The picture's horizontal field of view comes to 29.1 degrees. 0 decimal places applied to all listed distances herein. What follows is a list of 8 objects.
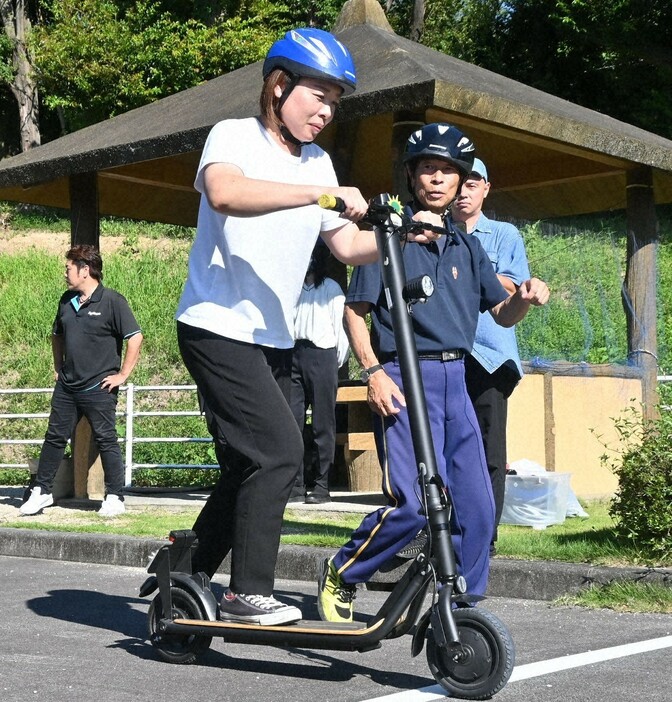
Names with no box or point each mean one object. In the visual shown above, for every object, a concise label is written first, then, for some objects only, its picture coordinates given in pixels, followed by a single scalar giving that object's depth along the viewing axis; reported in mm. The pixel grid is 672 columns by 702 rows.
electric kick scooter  3803
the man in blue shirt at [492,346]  6438
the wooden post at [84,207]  10977
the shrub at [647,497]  6211
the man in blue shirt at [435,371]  4922
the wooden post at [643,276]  10586
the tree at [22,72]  39375
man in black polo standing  9695
